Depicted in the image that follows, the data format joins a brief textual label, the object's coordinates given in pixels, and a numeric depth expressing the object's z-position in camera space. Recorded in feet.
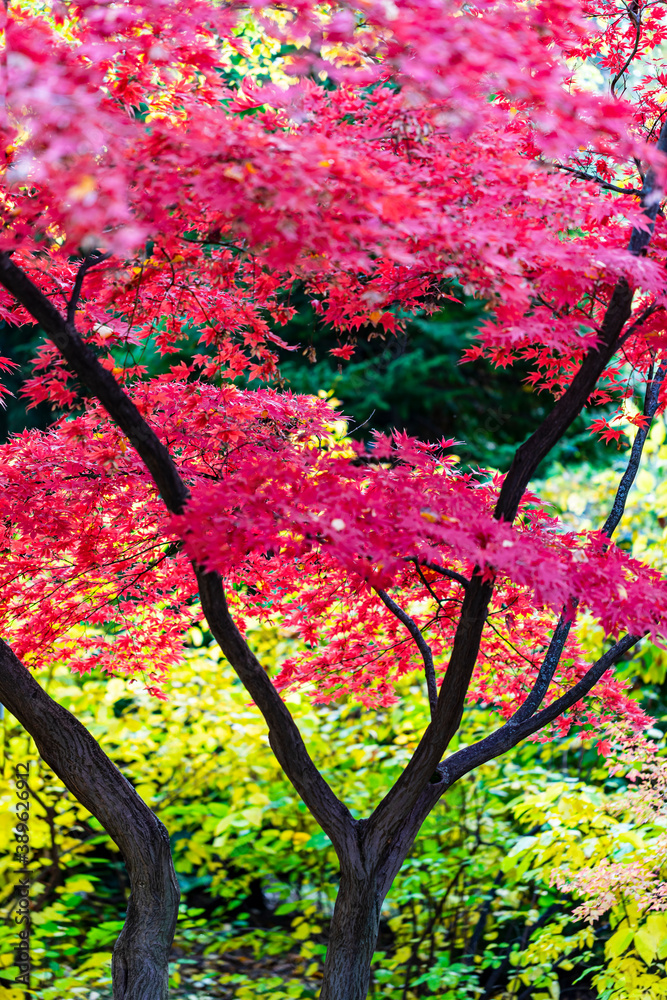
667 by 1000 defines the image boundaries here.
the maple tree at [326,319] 21.74
